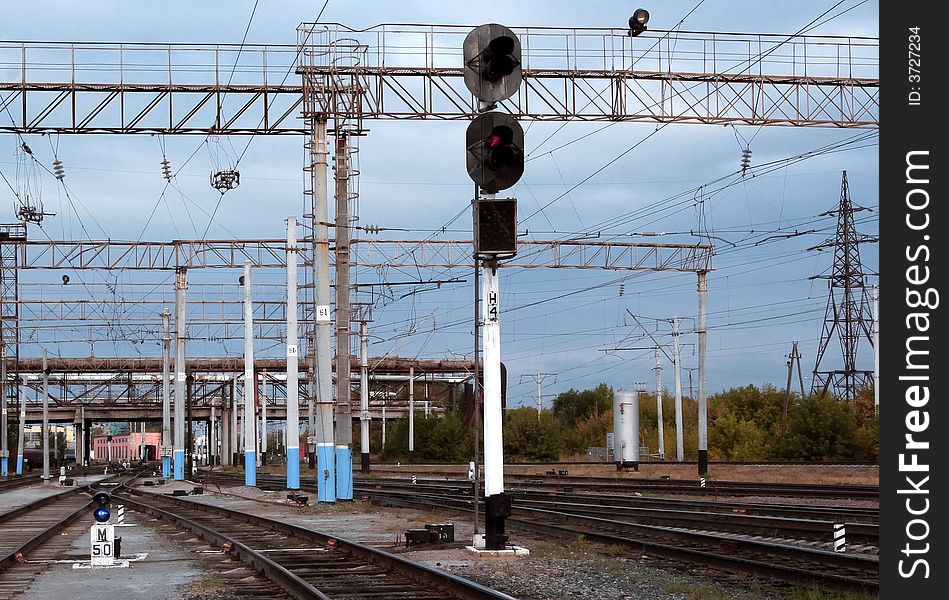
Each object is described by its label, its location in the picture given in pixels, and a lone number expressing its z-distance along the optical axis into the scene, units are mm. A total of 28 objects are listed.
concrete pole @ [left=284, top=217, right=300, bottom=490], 38250
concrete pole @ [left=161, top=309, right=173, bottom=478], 68625
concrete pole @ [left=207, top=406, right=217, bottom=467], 101088
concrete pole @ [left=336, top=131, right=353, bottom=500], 32281
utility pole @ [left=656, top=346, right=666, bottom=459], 73188
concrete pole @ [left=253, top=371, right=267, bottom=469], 88944
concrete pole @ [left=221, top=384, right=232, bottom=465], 99750
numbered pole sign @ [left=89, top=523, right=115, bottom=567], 17344
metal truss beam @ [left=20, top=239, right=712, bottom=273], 49938
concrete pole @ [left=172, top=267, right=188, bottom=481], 56375
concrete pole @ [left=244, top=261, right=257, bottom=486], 46938
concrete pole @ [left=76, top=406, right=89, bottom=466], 108175
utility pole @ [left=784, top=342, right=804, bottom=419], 70825
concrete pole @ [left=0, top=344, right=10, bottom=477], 74312
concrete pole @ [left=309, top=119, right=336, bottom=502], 32125
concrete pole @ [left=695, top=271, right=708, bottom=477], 47062
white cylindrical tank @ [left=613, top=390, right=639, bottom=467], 61844
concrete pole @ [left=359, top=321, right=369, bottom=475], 62969
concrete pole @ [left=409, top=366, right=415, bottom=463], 78594
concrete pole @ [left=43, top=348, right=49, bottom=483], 72125
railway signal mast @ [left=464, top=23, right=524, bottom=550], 16109
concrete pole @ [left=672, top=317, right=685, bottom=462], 59719
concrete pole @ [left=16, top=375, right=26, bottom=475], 86844
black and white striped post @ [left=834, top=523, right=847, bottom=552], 15539
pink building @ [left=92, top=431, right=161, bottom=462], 188088
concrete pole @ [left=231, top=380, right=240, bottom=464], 76275
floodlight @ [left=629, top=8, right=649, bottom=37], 28484
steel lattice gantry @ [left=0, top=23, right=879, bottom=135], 34719
